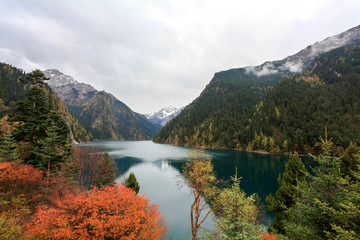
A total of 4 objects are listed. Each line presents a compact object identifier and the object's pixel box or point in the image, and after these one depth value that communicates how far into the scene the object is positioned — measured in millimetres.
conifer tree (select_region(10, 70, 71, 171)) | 26719
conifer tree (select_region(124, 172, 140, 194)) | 30794
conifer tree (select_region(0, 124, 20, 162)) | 21506
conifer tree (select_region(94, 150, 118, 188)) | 31378
